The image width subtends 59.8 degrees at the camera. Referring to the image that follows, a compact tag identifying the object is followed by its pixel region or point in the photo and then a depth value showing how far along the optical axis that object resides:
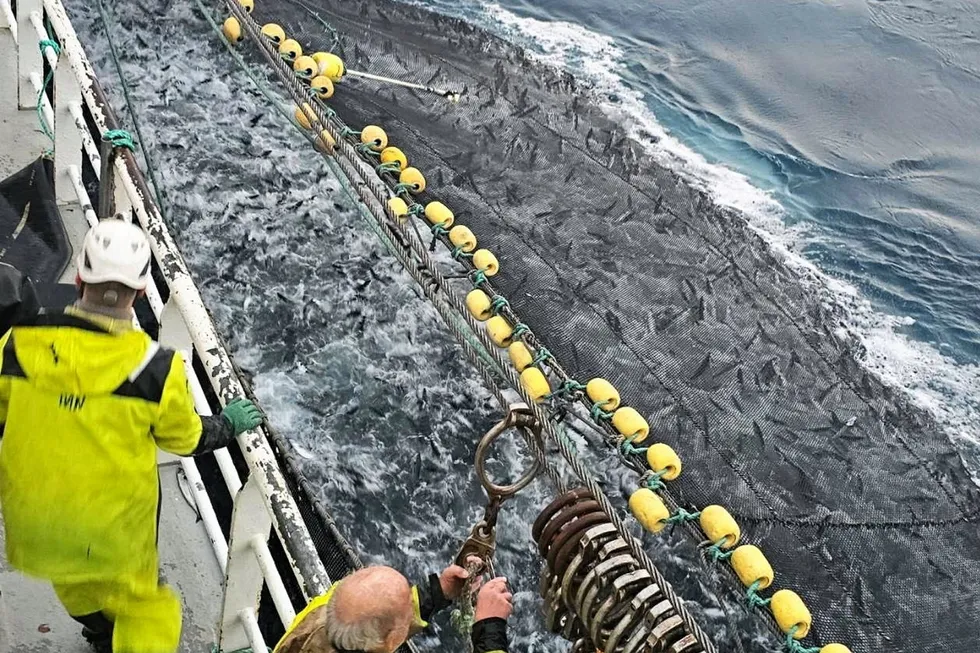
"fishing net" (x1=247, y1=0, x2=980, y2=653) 4.03
